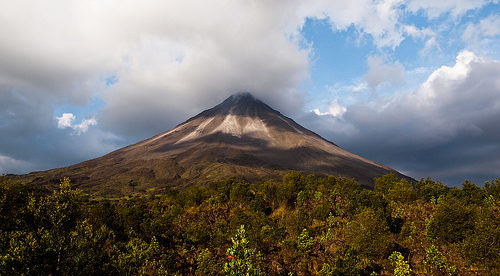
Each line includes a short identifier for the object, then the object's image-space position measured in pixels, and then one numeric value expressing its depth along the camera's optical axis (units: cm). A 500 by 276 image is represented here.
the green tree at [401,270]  1529
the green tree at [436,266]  1898
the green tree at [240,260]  1043
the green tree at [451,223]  2645
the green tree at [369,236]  2325
